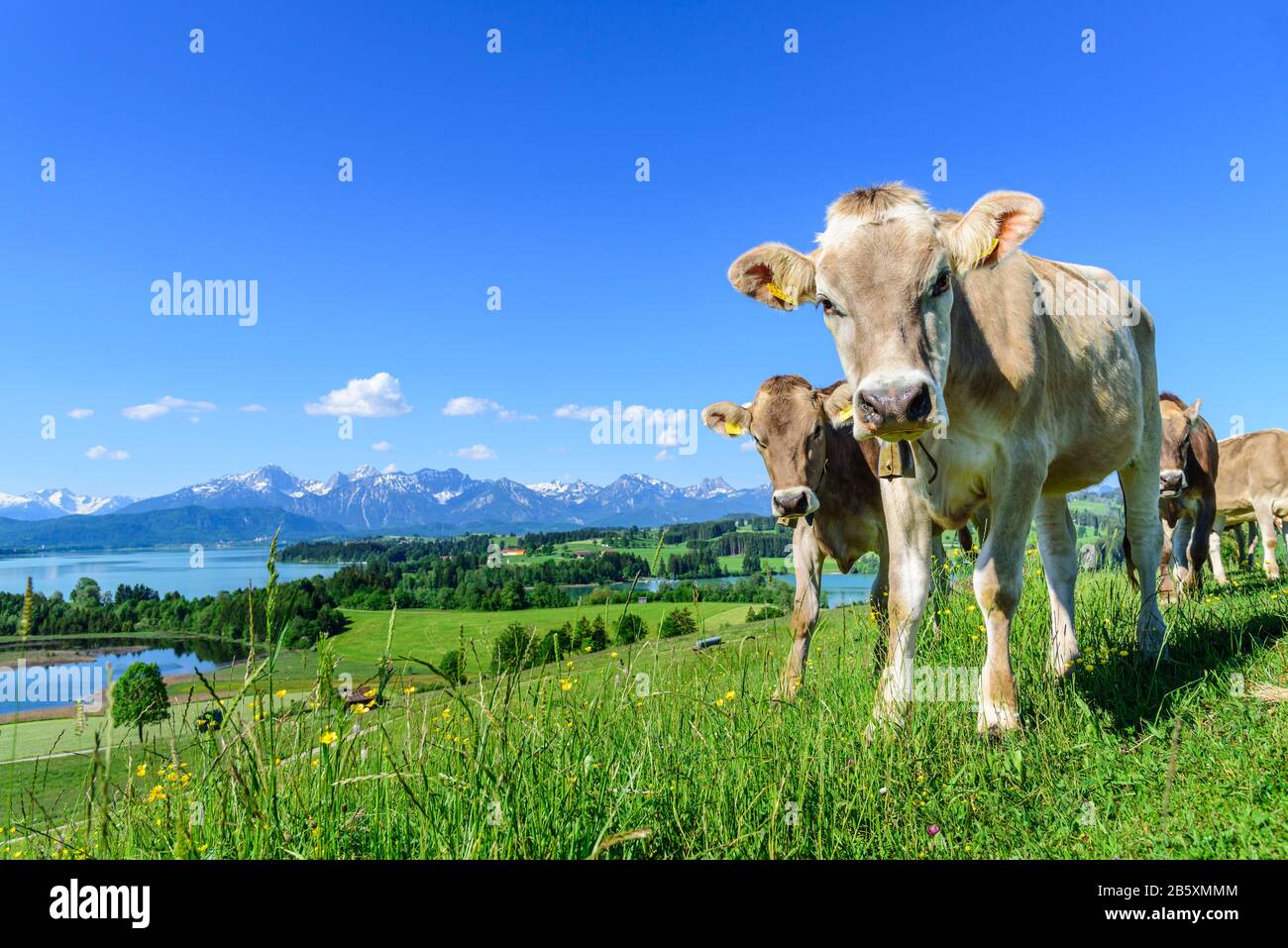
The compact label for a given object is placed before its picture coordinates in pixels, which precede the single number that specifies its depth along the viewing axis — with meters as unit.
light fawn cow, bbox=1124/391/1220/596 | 10.84
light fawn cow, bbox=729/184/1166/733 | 3.72
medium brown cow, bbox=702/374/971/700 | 7.06
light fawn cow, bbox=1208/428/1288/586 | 16.34
